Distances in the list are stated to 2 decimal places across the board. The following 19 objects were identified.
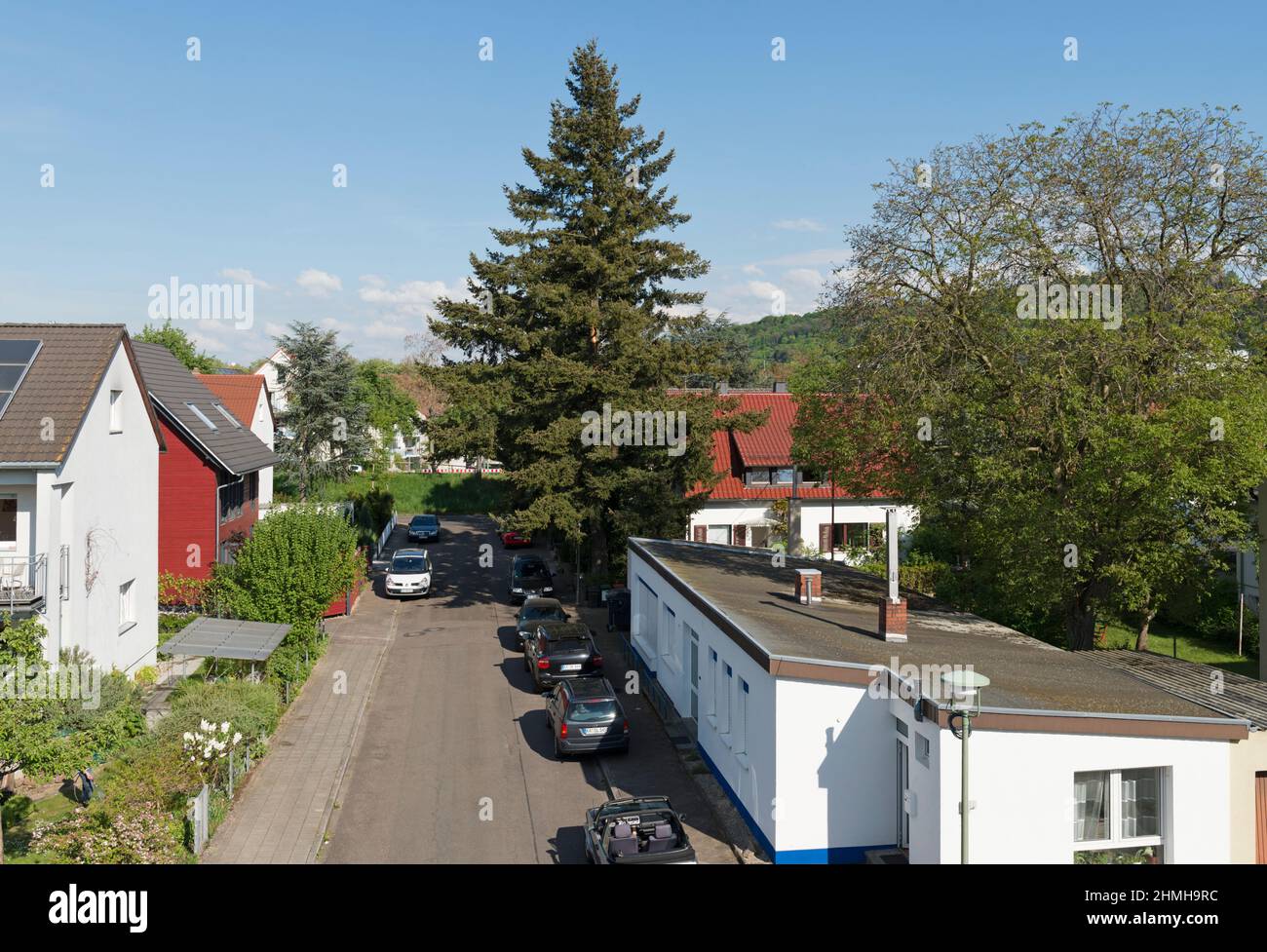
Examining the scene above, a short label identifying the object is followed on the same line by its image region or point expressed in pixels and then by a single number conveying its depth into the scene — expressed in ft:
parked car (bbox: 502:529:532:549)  159.33
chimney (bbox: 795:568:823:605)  65.87
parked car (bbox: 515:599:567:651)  91.93
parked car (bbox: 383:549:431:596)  119.34
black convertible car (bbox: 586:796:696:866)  43.32
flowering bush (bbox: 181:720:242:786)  52.75
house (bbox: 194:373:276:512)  134.31
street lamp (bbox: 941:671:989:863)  38.06
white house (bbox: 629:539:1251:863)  40.52
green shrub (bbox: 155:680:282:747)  56.80
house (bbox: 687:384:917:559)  131.34
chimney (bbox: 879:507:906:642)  54.60
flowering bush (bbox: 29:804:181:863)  40.16
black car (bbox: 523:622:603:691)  77.55
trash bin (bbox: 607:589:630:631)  100.42
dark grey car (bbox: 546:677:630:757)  62.13
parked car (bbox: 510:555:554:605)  117.70
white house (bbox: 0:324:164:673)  57.72
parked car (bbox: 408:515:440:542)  165.89
